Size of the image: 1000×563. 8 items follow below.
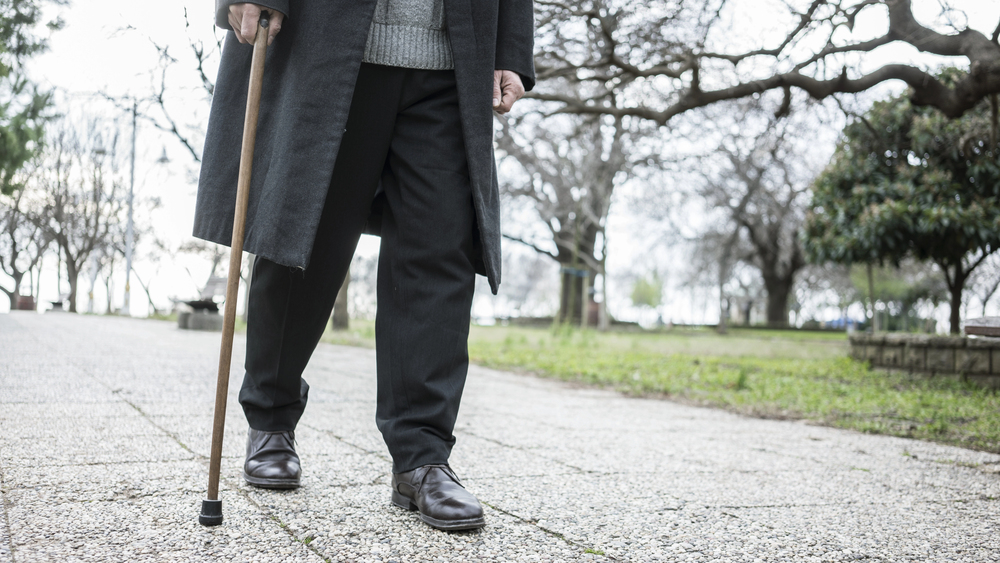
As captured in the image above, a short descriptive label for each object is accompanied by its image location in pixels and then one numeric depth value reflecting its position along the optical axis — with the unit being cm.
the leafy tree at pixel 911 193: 820
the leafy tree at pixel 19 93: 1214
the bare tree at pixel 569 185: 1880
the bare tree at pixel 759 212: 2166
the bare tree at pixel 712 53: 541
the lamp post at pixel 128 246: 2088
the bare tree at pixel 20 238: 2675
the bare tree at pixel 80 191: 2353
